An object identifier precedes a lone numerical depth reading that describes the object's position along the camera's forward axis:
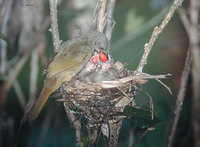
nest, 3.91
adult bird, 4.68
